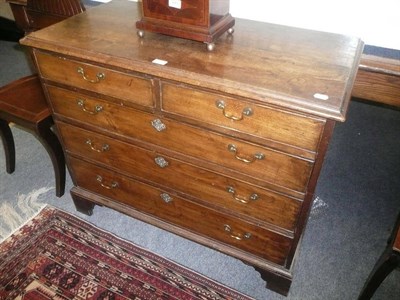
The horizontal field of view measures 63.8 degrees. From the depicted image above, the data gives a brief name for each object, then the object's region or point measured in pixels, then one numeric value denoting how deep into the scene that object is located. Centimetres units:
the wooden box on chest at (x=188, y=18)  116
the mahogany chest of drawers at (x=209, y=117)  103
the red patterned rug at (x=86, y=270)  155
